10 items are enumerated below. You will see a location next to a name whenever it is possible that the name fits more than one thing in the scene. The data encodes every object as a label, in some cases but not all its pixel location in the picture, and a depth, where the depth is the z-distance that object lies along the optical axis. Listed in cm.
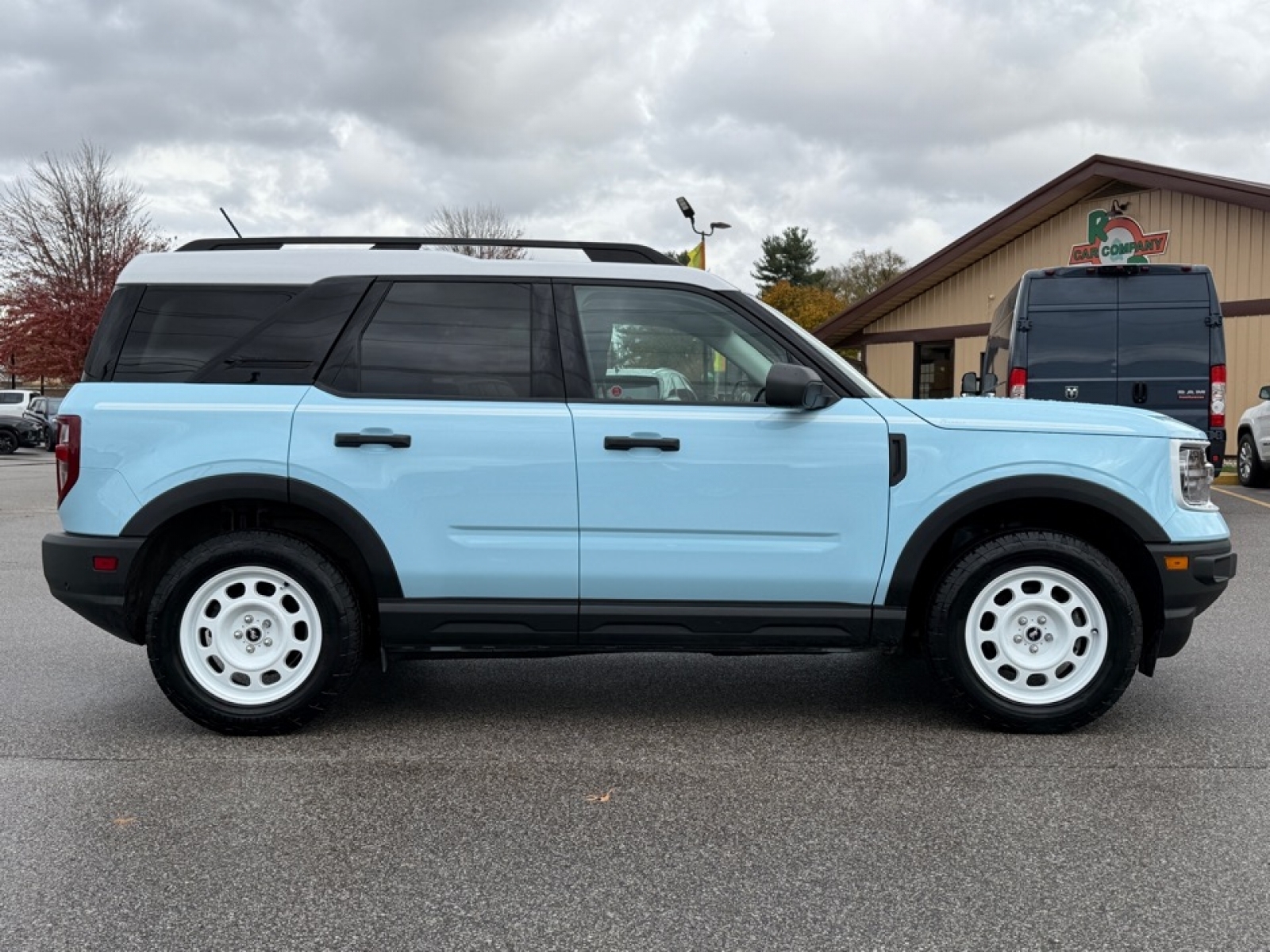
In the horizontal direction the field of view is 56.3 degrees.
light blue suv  442
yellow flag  2206
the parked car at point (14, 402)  2955
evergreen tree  8225
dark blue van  1166
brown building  2081
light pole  2216
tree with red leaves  4347
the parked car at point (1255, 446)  1546
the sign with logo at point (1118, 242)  2259
